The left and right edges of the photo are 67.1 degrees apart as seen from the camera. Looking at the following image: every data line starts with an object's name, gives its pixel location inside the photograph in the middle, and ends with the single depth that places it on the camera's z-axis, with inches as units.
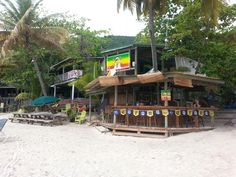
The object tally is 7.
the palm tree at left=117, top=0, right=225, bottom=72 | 320.7
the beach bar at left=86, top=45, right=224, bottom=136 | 311.7
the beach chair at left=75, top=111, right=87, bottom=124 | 472.7
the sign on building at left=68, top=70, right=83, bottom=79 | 601.8
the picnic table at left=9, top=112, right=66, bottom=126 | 455.3
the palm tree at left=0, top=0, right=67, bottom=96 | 553.5
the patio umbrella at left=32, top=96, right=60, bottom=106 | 522.0
